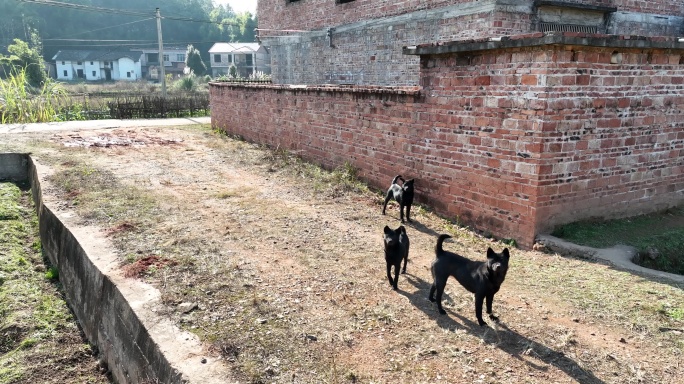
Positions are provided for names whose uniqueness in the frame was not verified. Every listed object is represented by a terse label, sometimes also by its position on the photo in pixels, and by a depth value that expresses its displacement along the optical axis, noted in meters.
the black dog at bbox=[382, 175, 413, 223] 7.04
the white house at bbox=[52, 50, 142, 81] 60.22
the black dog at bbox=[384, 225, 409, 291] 4.68
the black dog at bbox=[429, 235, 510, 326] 3.79
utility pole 26.60
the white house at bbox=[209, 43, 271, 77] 59.16
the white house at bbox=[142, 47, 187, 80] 68.25
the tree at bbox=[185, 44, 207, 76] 55.69
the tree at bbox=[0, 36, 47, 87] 38.66
